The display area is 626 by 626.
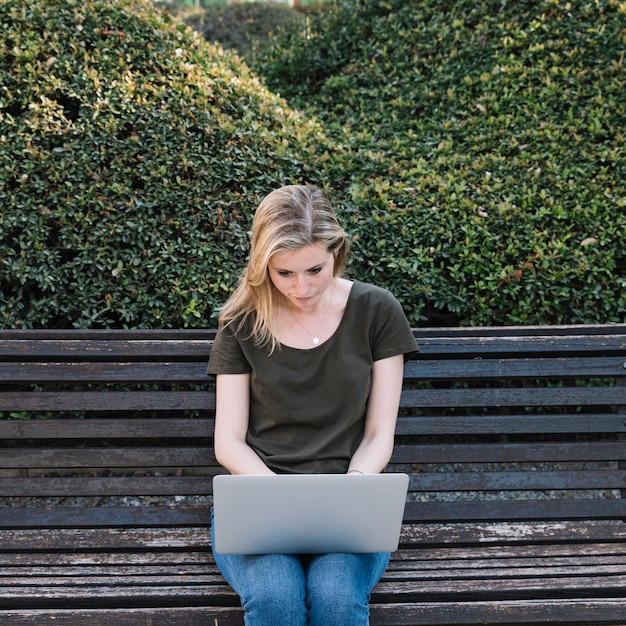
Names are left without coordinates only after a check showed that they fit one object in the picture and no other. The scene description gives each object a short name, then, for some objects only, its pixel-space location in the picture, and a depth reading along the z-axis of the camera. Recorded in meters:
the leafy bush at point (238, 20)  7.74
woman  2.45
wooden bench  2.73
